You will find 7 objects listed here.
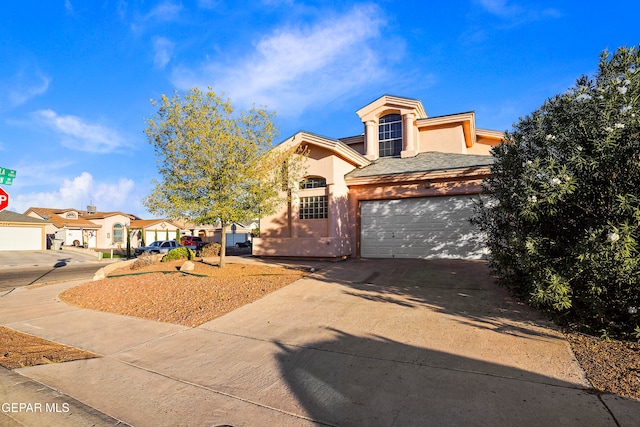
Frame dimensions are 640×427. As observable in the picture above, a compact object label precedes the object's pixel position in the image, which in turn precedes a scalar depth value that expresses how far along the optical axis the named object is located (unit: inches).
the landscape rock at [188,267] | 462.4
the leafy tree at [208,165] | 404.5
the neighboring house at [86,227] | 1611.7
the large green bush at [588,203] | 176.4
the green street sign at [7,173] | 318.7
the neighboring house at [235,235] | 1836.7
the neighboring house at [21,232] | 1218.0
